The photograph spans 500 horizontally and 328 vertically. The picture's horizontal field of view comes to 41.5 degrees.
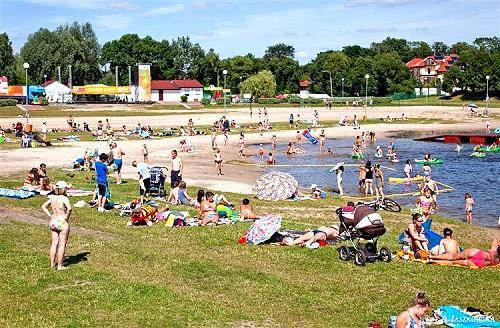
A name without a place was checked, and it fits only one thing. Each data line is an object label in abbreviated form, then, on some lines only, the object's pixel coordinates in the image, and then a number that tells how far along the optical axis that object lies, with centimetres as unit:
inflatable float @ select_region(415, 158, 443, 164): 4104
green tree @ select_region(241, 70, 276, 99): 12006
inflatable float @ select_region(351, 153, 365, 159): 4333
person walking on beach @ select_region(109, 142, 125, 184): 2628
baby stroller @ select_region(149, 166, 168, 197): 2342
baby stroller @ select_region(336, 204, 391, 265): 1378
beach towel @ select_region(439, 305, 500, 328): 1037
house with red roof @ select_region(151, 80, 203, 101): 10938
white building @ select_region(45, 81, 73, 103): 9756
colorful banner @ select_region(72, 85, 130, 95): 10142
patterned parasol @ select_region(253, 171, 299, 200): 2359
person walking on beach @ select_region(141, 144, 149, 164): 3497
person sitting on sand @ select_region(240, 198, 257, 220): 1853
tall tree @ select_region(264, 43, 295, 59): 18512
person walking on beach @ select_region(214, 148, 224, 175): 3253
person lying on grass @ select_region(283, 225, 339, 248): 1520
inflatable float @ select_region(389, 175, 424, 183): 3302
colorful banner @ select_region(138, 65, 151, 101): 10569
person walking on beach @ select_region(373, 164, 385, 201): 2578
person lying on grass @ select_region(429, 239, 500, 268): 1426
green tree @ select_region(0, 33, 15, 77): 12575
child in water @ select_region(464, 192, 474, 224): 2295
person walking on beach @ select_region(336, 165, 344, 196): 2758
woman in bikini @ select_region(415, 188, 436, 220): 2158
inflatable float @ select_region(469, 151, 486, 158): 4588
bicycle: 2275
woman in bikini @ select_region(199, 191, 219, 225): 1786
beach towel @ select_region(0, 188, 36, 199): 2142
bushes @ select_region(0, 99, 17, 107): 8400
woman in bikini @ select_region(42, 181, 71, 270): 1257
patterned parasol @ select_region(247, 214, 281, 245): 1554
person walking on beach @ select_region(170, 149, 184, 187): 2252
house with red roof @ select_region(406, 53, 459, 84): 15825
